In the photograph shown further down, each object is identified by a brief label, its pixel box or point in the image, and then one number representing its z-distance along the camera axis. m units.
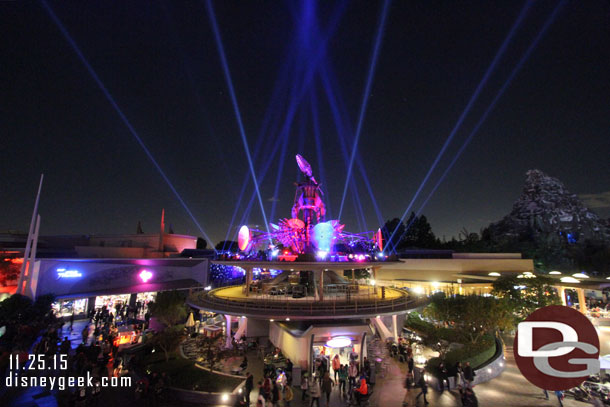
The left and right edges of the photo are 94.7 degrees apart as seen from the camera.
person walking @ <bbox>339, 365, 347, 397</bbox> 18.03
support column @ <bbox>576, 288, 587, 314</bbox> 36.86
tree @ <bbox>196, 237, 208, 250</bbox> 132.00
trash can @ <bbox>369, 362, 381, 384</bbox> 19.24
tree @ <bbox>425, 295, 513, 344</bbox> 22.97
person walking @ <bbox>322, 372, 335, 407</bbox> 16.11
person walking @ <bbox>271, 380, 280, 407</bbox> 16.02
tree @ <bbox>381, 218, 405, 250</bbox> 100.03
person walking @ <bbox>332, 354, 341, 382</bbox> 19.85
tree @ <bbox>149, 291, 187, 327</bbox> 27.25
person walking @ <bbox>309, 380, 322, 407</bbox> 15.77
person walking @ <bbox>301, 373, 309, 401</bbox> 17.30
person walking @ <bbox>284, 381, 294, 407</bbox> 16.16
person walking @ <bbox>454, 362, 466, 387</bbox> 18.40
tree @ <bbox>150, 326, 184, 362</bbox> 22.70
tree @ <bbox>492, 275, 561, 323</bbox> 30.31
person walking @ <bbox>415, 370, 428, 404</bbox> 16.53
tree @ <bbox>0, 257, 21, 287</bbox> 34.50
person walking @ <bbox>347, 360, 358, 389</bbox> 17.91
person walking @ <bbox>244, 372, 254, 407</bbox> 15.97
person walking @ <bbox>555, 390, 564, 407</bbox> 15.86
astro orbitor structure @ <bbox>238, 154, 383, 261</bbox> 29.47
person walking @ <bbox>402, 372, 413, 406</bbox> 17.92
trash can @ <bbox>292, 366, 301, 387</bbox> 19.19
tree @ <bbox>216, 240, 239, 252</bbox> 136.43
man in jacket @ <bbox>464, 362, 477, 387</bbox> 17.56
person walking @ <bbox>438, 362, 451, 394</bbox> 18.30
